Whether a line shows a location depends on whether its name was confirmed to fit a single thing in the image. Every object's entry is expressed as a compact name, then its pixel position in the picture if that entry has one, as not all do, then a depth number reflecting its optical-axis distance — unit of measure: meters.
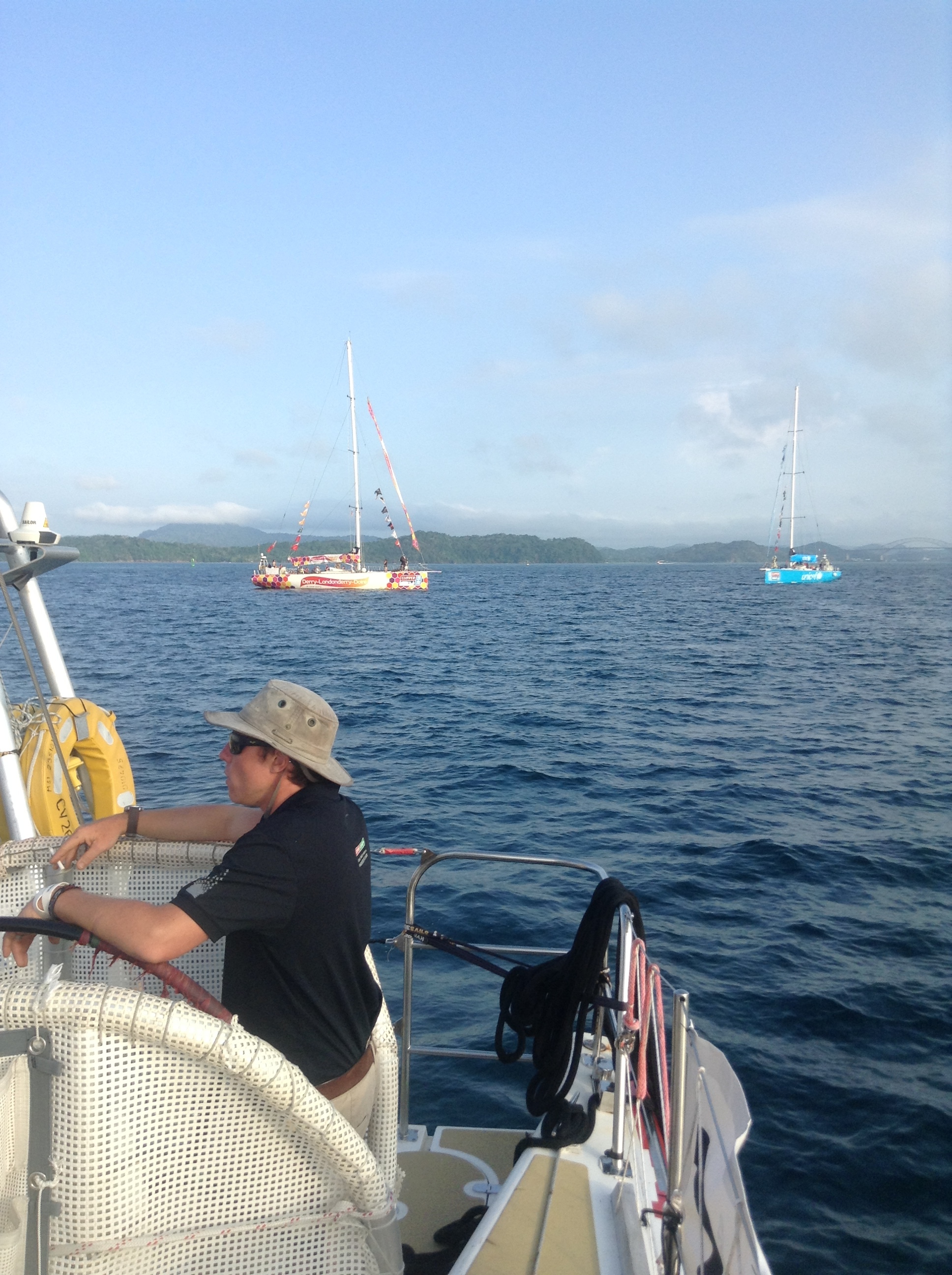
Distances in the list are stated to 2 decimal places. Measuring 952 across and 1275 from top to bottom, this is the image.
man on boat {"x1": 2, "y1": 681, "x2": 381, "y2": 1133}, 1.94
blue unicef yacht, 103.06
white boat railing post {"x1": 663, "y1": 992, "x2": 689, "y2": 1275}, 2.49
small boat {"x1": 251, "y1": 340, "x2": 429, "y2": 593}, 81.69
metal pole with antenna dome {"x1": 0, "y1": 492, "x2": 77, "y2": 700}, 5.07
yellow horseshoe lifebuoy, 5.19
